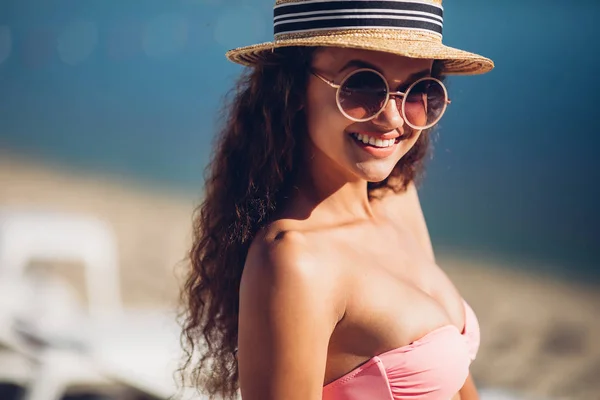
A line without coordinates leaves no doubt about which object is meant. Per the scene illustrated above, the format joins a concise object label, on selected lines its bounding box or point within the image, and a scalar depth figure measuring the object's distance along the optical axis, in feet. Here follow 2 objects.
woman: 5.05
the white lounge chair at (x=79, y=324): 11.74
